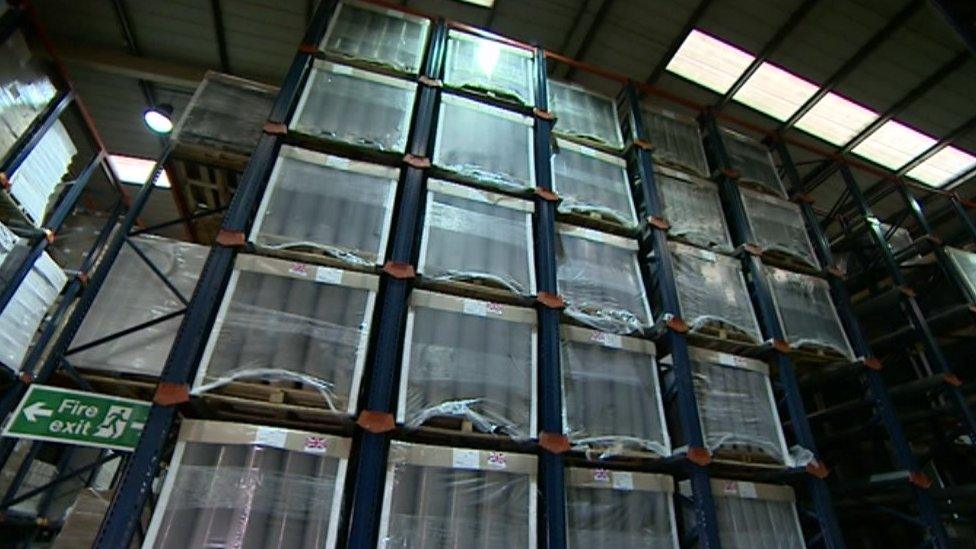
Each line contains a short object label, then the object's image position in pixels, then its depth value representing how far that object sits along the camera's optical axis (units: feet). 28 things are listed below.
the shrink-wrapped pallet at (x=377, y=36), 20.59
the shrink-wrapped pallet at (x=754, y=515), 15.15
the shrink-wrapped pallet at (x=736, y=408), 16.51
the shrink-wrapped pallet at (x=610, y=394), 14.96
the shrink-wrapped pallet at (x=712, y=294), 18.86
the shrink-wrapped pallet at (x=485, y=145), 18.58
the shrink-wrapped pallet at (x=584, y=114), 23.11
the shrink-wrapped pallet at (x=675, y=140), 24.18
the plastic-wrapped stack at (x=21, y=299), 19.47
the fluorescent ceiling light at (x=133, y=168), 35.73
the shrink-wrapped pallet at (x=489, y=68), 21.71
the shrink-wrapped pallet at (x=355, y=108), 17.66
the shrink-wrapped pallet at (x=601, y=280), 17.35
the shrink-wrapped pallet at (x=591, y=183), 20.11
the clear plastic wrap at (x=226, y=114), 18.78
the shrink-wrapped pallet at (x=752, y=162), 25.52
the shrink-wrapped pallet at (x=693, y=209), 21.44
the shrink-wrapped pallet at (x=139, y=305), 16.17
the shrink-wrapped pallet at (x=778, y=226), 22.67
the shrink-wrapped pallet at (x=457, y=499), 11.84
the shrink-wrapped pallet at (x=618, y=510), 13.78
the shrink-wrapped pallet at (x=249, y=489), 10.50
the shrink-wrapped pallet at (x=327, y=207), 14.92
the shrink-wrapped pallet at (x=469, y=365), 13.42
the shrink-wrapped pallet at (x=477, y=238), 15.98
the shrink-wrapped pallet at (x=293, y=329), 12.50
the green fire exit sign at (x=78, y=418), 11.28
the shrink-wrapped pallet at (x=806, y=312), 20.11
